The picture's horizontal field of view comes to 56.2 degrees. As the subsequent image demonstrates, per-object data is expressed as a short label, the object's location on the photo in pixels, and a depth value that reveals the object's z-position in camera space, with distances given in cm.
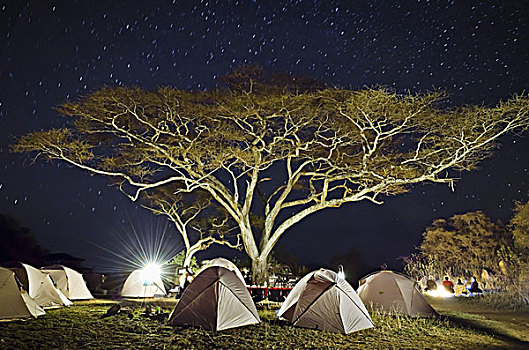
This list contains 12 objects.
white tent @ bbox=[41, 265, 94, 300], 1301
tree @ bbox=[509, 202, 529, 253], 1898
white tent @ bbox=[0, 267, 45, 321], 882
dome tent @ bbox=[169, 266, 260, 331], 858
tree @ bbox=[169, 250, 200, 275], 1991
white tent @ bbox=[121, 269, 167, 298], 1489
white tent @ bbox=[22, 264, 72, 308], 1096
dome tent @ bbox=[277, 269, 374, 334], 859
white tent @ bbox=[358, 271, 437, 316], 1056
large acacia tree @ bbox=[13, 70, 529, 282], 1384
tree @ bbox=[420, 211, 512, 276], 2136
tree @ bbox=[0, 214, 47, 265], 2237
